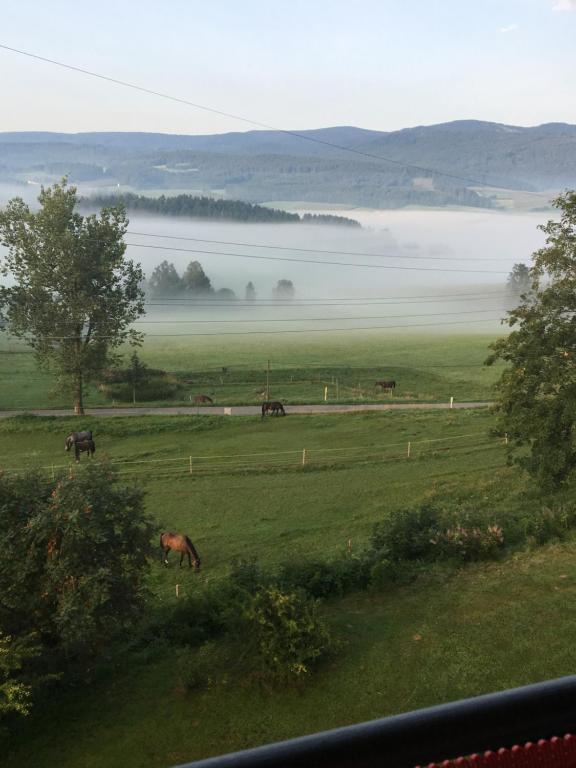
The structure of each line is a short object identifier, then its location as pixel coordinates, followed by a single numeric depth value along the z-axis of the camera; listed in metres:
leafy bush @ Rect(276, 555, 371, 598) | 19.17
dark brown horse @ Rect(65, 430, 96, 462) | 39.94
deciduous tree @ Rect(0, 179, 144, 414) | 50.12
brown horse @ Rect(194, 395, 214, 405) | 57.79
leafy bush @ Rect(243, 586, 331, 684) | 14.66
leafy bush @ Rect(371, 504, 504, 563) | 20.88
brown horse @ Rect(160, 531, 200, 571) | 23.65
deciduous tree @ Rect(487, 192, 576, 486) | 24.06
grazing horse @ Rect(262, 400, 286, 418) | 51.81
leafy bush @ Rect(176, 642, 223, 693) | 14.52
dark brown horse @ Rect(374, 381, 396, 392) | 65.06
